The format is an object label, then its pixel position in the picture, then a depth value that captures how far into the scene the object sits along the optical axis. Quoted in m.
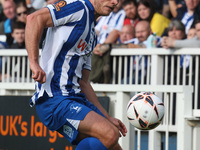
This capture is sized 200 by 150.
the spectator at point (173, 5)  17.25
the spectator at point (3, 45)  17.97
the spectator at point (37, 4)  20.48
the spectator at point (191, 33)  14.80
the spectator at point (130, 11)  17.41
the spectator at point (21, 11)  19.95
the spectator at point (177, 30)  14.77
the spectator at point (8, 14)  20.75
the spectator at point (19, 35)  17.55
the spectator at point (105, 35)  14.57
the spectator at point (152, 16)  16.94
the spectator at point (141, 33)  15.84
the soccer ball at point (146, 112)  9.51
